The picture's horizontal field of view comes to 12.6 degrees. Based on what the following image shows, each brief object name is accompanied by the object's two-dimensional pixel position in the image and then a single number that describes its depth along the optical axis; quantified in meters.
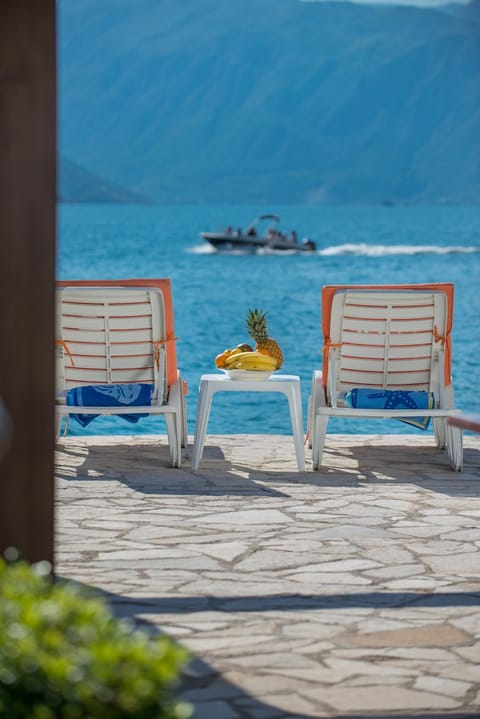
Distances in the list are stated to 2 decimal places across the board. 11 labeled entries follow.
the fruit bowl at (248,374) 10.05
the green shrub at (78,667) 2.60
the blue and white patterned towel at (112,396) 9.94
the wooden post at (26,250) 4.62
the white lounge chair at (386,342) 10.25
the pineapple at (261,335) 10.54
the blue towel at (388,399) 10.00
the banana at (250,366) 10.07
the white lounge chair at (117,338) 10.15
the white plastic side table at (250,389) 9.81
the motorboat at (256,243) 79.08
